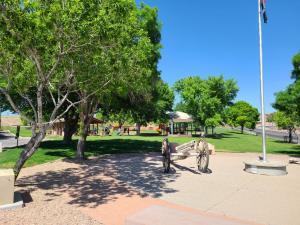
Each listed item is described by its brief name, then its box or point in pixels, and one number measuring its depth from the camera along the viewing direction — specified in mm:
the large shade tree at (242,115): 53307
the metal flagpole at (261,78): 10459
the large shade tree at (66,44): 6371
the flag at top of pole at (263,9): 10692
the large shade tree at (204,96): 34278
